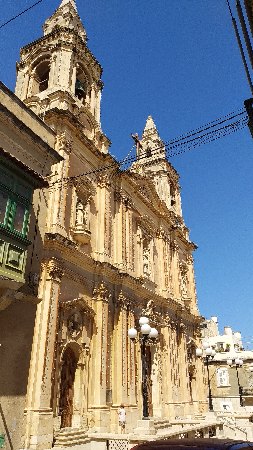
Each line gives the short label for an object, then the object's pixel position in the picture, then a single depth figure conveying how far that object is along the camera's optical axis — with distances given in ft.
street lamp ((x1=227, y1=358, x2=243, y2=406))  66.39
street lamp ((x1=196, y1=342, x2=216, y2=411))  67.35
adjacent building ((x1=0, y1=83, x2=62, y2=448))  27.99
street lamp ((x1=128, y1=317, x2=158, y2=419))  37.83
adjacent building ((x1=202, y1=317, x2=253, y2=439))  111.65
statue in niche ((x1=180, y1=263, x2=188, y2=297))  87.86
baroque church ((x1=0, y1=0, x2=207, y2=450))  42.83
